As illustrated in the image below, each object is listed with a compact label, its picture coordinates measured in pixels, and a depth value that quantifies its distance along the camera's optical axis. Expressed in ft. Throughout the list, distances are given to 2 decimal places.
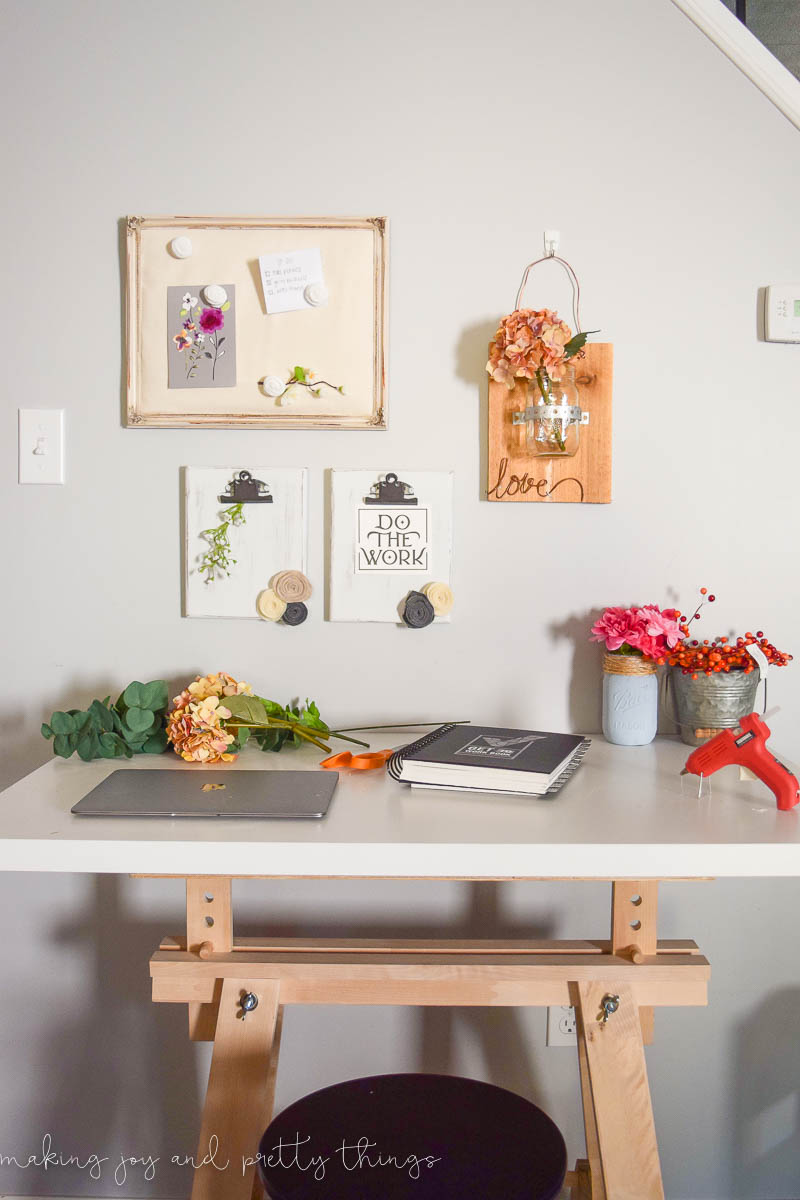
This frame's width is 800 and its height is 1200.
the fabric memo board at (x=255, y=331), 4.53
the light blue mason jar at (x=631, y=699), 4.31
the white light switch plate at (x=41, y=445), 4.64
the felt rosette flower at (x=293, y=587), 4.62
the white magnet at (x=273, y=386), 4.54
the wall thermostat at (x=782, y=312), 4.53
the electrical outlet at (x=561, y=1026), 4.85
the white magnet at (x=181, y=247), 4.49
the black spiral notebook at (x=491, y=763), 3.53
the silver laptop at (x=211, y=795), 3.33
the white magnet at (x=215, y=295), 4.50
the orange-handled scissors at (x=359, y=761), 3.96
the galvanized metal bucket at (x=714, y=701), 4.23
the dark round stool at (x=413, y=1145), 2.98
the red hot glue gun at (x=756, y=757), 3.40
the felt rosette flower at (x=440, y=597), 4.61
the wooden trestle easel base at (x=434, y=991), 3.41
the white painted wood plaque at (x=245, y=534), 4.63
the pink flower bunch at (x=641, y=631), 4.24
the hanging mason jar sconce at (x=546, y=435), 4.44
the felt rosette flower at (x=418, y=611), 4.59
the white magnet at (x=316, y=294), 4.50
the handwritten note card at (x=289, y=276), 4.53
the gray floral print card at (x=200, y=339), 4.57
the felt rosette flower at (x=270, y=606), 4.62
